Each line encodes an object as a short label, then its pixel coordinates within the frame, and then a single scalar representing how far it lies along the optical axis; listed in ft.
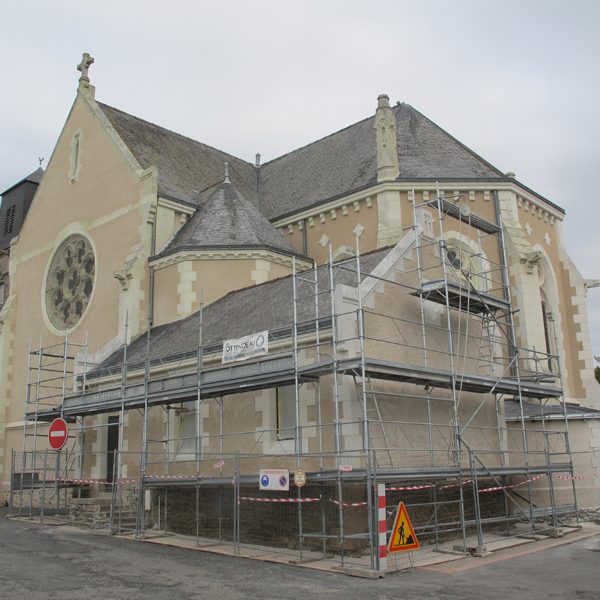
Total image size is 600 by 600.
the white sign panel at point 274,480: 37.47
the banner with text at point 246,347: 44.14
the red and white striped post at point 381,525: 32.24
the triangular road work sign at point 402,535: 31.86
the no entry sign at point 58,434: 53.06
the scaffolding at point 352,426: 38.99
